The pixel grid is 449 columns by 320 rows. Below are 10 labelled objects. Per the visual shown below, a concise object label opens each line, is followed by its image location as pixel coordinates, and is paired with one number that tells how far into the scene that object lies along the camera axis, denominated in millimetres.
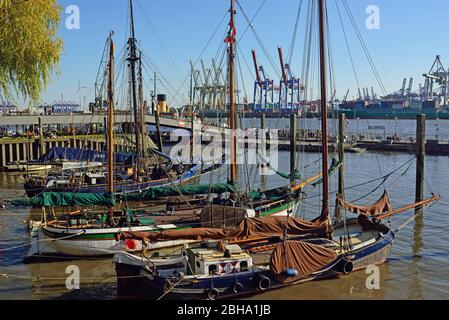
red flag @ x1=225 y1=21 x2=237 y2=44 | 30062
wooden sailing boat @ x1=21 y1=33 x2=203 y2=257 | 23734
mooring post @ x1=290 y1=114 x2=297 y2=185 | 51781
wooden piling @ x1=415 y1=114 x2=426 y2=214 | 32125
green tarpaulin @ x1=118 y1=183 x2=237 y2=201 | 29219
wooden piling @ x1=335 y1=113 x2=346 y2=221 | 28164
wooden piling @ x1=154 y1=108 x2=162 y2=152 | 54750
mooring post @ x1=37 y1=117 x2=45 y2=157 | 52000
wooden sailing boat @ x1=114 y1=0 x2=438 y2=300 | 18141
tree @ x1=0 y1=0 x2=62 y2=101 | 21984
